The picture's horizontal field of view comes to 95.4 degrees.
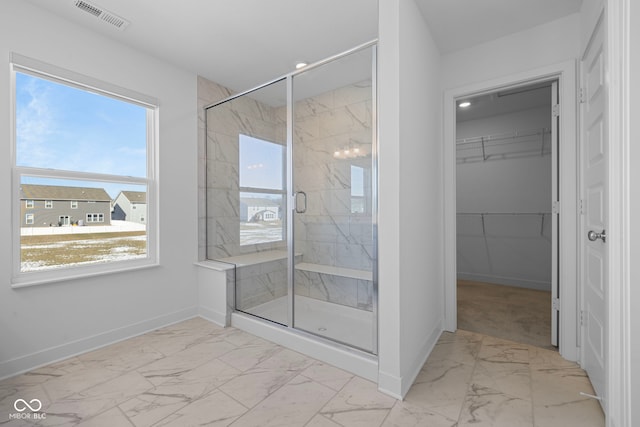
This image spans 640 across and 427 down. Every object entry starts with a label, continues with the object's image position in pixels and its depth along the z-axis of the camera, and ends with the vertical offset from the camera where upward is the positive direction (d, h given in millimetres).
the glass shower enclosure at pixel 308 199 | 2260 +114
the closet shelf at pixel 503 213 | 4141 -55
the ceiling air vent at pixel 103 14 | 2119 +1505
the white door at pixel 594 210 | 1591 +2
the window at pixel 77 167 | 2152 +369
